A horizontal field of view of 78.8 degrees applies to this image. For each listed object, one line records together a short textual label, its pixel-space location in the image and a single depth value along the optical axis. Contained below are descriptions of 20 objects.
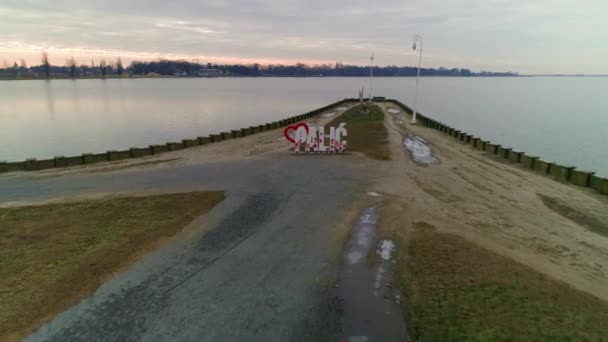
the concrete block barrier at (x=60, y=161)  20.88
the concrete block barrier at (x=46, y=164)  20.45
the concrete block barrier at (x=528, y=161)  21.85
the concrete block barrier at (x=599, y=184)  17.18
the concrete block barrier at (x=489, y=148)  26.27
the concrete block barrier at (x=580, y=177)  18.28
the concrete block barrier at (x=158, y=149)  24.43
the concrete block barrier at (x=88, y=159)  21.56
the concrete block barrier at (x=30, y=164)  20.11
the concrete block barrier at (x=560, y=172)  19.30
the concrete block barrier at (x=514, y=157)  23.28
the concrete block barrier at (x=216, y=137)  29.44
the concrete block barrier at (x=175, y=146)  25.69
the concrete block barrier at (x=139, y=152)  23.37
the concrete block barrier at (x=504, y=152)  24.33
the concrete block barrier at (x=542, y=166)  20.61
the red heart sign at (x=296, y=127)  23.42
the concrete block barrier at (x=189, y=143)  26.89
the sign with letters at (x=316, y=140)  23.44
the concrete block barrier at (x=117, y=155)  22.42
